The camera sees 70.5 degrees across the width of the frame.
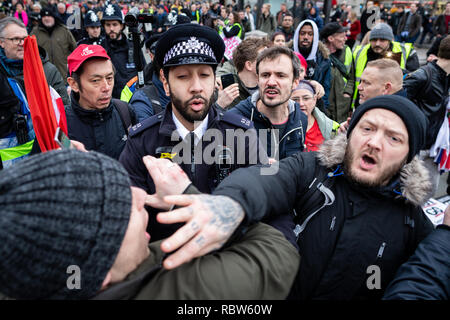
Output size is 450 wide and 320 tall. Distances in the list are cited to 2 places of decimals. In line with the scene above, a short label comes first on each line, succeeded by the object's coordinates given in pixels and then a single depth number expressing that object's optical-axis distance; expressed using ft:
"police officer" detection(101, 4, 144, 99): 17.70
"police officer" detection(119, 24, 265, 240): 6.28
